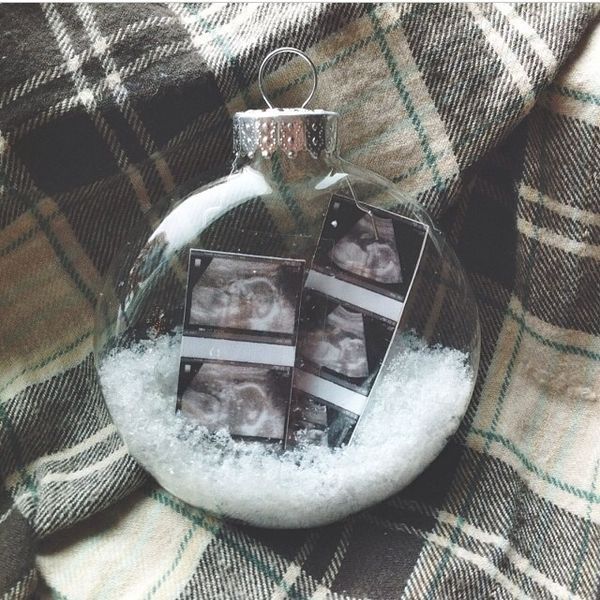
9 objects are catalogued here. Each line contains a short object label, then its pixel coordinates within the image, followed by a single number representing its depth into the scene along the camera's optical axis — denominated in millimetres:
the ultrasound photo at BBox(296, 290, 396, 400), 248
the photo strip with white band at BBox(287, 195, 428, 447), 247
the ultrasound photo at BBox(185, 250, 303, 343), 242
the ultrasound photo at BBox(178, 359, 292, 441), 244
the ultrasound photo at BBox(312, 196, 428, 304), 247
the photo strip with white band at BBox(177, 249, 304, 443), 242
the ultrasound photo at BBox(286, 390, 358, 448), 247
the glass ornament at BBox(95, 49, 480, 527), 241
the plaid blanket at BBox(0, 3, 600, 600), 255
